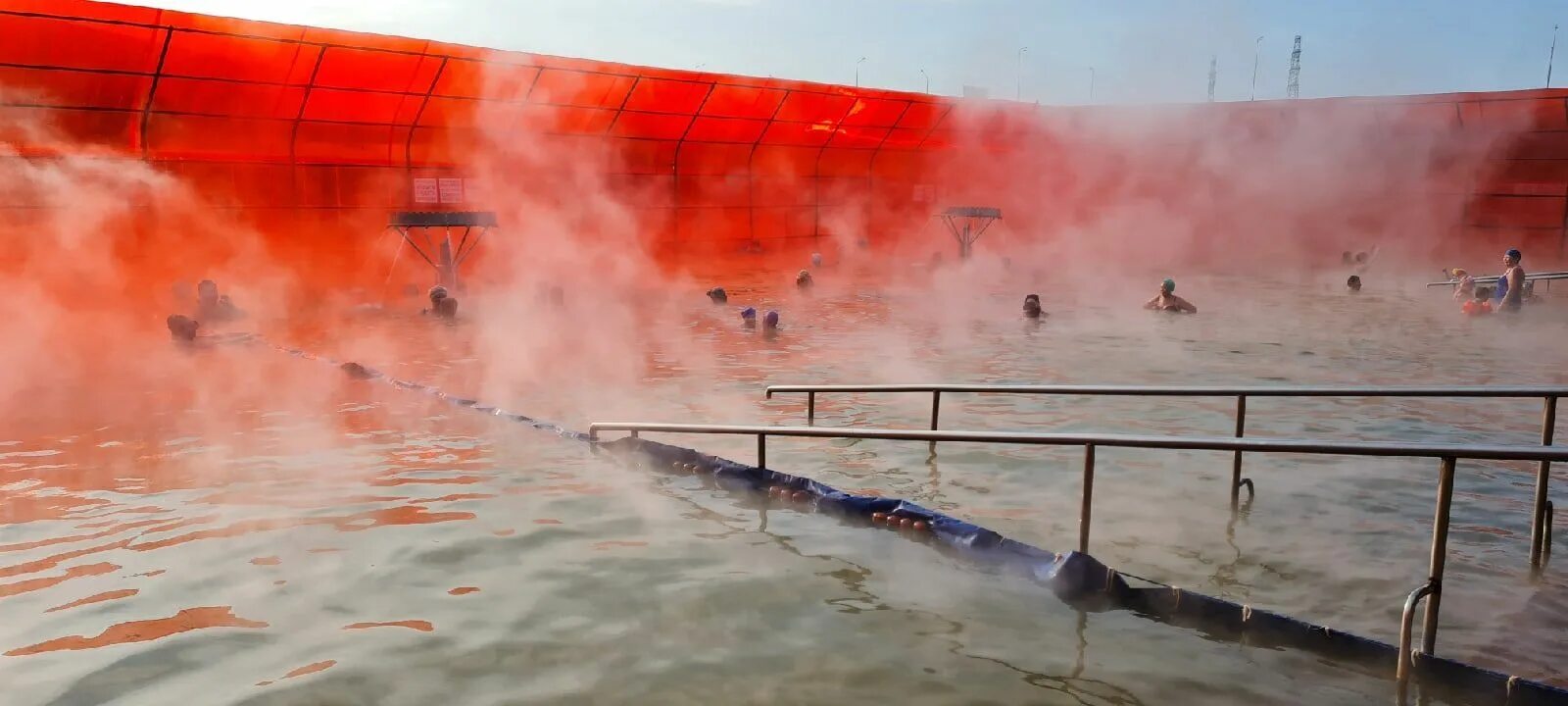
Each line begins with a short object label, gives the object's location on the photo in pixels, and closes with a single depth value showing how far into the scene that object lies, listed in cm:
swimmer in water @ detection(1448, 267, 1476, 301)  1452
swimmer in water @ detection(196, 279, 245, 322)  1167
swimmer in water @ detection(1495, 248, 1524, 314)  1307
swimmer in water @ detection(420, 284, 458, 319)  1251
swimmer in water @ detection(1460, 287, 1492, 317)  1342
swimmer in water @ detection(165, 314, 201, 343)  1042
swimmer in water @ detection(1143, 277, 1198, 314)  1395
